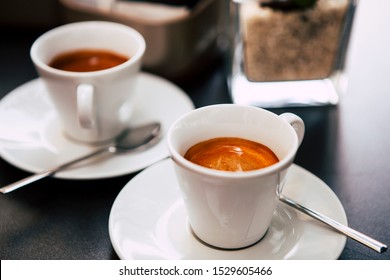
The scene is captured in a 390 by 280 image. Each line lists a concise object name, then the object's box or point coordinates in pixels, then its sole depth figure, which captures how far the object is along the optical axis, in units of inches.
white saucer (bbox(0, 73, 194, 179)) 29.4
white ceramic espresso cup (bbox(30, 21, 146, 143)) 29.5
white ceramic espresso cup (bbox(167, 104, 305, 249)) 25.6
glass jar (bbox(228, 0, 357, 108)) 30.8
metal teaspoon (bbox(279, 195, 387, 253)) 26.5
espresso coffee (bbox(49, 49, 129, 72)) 31.4
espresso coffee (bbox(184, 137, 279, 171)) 26.8
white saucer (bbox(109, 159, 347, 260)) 26.5
